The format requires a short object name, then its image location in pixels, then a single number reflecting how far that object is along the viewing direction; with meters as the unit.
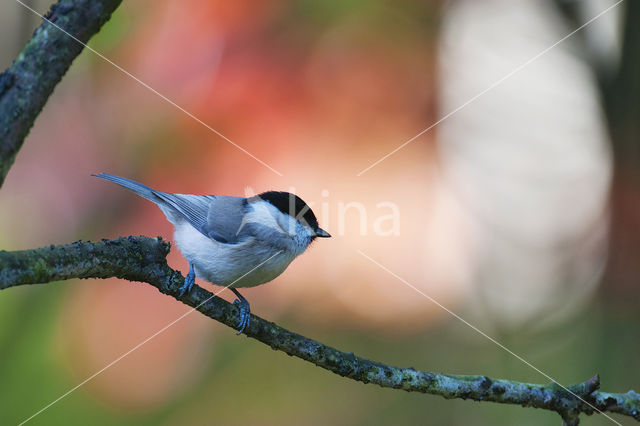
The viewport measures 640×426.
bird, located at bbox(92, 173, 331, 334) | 5.30
